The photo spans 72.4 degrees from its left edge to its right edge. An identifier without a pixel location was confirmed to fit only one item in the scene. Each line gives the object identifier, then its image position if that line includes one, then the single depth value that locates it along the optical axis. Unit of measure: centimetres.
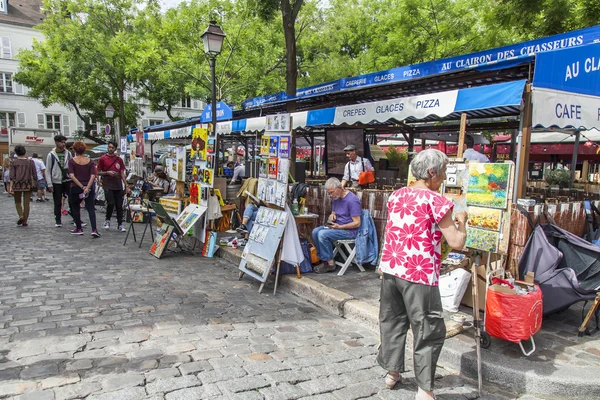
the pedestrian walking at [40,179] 1389
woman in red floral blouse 266
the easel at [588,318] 376
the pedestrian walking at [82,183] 802
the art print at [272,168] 572
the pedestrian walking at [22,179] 905
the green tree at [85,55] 2052
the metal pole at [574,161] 838
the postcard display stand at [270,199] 542
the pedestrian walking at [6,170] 1719
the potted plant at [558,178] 1123
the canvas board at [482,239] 391
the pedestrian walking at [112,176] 859
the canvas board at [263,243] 537
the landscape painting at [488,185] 388
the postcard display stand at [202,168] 736
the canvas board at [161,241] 685
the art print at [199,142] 764
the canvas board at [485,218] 391
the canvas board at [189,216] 698
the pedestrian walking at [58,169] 889
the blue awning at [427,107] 471
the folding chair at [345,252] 575
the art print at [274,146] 576
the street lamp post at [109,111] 1946
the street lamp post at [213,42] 759
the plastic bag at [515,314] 329
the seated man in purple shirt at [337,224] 578
